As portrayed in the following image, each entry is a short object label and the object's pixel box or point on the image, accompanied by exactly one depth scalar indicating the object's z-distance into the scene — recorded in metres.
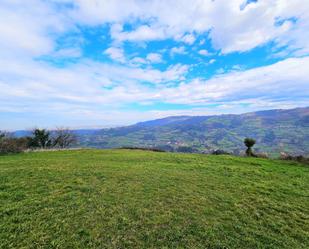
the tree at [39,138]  33.75
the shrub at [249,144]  23.03
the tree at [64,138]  40.89
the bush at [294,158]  17.53
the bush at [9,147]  22.64
